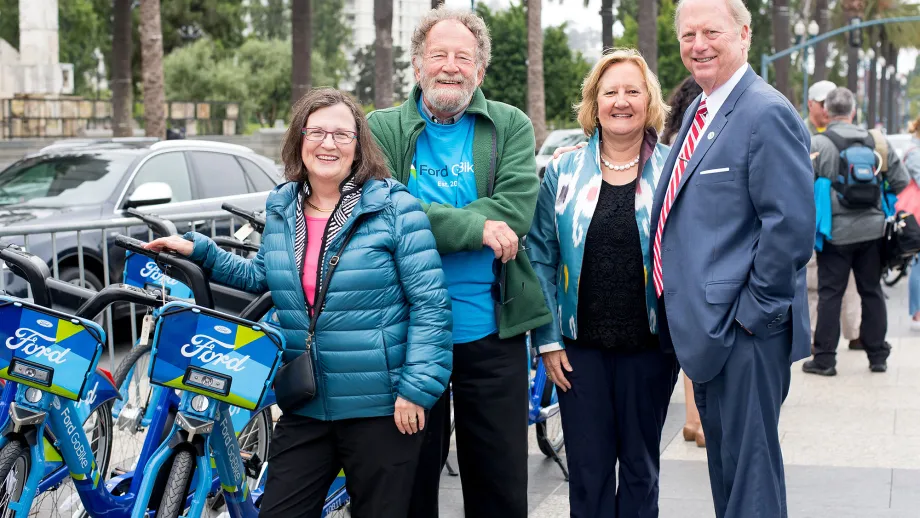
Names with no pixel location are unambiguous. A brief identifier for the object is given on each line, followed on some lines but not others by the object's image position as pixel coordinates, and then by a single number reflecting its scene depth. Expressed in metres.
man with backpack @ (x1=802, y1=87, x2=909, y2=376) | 7.95
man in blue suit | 3.41
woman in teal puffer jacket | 3.37
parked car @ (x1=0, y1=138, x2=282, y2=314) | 8.55
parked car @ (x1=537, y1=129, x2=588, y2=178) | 23.30
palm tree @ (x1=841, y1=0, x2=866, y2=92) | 47.69
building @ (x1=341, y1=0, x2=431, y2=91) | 158.70
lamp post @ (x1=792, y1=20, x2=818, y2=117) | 41.38
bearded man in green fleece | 3.73
